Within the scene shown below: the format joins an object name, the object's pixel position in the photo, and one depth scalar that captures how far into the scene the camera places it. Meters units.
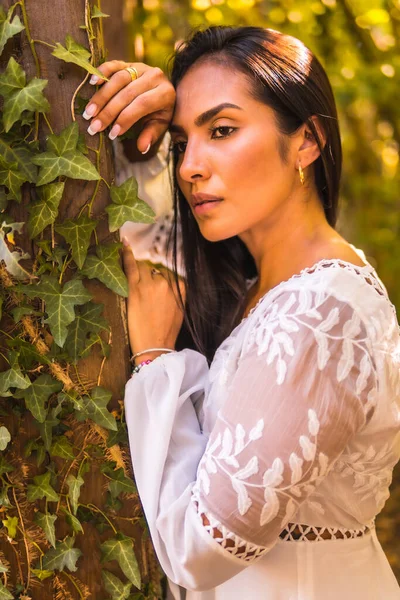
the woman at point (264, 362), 1.37
